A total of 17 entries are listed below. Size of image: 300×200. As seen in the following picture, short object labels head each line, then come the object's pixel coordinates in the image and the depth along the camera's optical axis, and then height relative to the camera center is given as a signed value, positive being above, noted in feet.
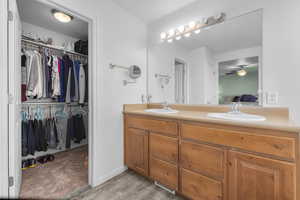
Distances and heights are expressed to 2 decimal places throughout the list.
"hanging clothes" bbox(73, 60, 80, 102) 7.75 +1.17
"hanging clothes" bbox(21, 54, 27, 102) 6.16 +1.07
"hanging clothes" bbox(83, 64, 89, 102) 8.21 +1.27
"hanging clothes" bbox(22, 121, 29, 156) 6.30 -1.81
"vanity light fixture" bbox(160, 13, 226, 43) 5.32 +3.24
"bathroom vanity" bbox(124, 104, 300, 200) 2.78 -1.52
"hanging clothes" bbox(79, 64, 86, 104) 7.88 +0.87
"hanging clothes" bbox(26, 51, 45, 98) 6.27 +1.25
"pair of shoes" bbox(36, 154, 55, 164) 7.08 -3.18
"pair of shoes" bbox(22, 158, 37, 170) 6.50 -3.16
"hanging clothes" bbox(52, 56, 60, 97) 7.04 +1.15
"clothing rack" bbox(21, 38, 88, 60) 6.57 +2.90
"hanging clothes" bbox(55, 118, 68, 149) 8.30 -1.95
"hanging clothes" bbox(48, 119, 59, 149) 7.24 -2.01
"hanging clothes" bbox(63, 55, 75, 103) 7.55 +1.21
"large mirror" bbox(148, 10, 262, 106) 4.72 +1.53
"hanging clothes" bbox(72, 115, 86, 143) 8.18 -1.77
